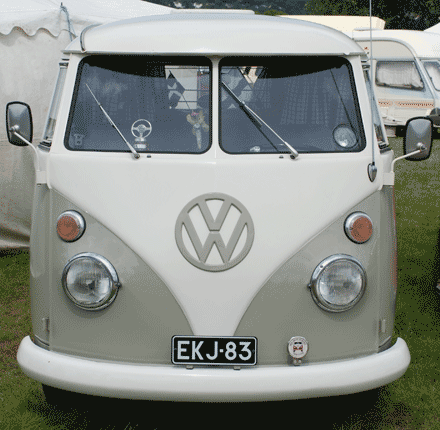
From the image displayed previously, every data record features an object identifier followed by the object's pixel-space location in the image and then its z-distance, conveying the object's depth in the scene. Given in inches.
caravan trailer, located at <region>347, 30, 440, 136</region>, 593.9
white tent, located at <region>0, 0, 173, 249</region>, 249.8
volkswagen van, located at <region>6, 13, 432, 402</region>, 108.6
